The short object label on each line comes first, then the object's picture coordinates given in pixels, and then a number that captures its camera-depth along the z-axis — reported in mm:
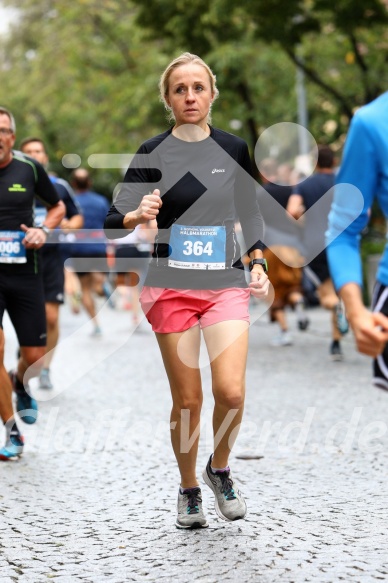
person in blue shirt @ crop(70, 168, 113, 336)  29441
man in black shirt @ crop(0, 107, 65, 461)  13395
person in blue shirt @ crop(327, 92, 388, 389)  6308
